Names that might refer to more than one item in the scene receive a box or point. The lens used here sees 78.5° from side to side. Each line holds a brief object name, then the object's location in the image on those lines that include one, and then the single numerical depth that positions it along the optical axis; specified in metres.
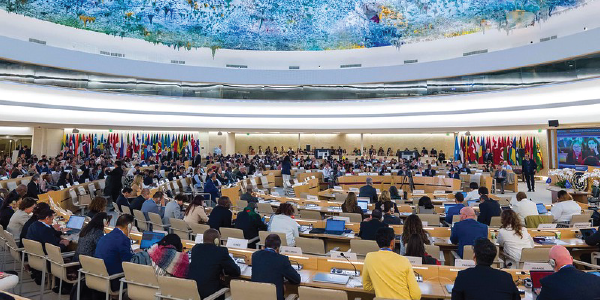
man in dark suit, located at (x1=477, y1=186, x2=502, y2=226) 7.45
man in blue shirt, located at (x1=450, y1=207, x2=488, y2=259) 5.48
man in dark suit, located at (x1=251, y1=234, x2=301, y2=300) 3.90
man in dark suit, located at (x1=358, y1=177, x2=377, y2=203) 10.91
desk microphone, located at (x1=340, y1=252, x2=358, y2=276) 4.54
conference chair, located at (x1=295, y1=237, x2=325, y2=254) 5.41
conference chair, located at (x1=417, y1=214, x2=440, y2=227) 7.29
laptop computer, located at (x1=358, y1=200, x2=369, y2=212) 8.96
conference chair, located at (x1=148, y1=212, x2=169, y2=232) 7.44
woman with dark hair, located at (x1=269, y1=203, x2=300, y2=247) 5.95
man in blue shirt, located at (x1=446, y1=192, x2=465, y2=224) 7.69
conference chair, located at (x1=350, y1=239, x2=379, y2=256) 5.31
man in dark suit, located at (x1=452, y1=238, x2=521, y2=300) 3.20
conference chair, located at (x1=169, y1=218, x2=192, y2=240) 6.95
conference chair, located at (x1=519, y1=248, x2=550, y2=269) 5.15
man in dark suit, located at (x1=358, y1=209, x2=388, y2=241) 5.89
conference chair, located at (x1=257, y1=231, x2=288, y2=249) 5.79
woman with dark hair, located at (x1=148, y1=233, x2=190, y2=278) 4.30
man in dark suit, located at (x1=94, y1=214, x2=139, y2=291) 4.59
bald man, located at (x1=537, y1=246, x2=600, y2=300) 3.12
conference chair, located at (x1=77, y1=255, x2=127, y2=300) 4.41
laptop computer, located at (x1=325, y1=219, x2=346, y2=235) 6.70
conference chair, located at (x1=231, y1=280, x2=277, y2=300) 3.55
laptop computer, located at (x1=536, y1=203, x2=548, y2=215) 8.05
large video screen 16.58
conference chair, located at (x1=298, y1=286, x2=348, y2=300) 3.35
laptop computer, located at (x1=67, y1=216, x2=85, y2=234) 6.48
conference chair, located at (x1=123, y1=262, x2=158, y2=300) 4.20
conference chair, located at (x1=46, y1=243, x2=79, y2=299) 4.74
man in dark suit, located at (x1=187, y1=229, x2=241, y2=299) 4.07
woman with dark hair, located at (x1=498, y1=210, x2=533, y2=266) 5.39
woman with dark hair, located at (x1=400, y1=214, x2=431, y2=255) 4.85
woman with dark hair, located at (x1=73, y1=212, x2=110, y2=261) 4.95
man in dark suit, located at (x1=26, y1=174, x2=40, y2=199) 9.63
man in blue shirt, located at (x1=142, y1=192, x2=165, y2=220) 8.08
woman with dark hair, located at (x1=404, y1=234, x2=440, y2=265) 4.58
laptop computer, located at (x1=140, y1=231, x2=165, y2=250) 5.36
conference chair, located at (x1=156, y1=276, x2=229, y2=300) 3.79
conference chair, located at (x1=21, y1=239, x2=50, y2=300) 5.03
